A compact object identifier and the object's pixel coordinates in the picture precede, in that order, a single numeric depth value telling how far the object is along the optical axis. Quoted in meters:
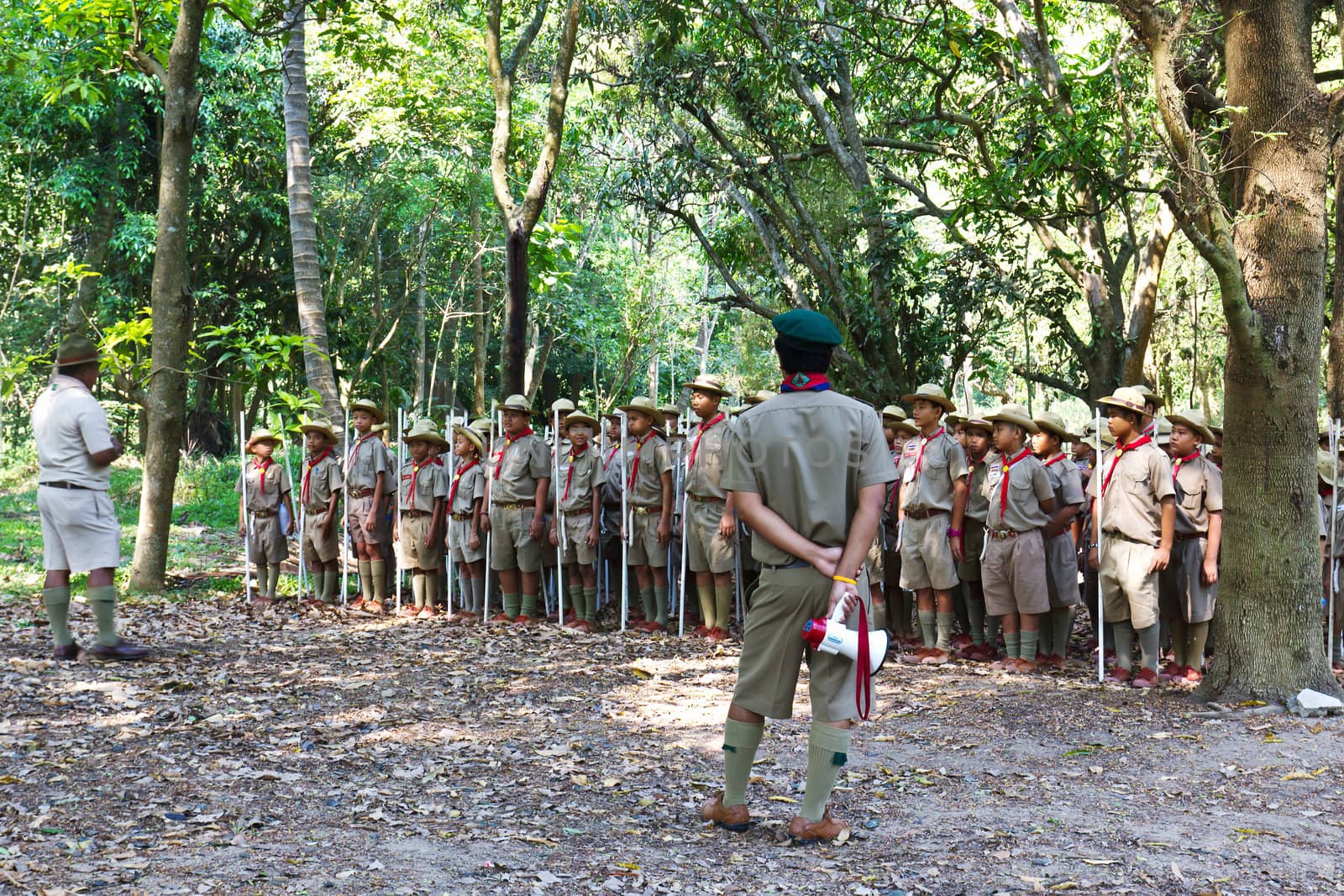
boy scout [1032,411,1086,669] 8.82
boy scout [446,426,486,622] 11.40
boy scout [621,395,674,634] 10.46
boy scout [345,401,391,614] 11.73
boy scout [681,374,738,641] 9.91
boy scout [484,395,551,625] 10.95
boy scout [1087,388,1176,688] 8.09
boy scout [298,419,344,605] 12.07
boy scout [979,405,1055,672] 8.72
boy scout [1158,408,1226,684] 8.47
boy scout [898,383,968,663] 9.34
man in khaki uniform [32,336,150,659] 7.58
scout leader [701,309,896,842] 4.73
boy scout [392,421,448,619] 11.54
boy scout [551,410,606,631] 10.76
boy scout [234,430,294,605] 12.09
